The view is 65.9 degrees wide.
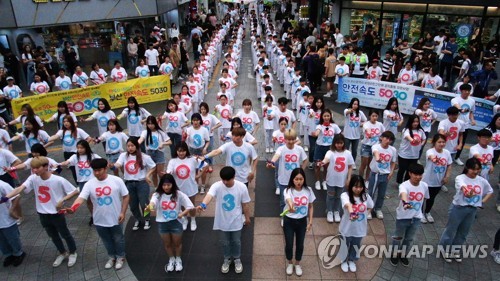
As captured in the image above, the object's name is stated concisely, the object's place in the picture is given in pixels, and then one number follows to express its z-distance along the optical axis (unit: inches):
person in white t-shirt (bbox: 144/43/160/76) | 649.6
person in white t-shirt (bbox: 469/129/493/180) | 268.1
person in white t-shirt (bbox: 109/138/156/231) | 253.7
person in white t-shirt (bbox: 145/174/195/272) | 216.7
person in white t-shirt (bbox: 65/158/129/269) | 218.8
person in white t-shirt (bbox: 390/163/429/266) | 222.2
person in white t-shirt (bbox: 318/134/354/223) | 261.1
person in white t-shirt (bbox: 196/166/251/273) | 213.8
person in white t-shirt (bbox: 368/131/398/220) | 268.1
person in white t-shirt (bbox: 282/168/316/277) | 212.8
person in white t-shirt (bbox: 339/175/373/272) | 215.5
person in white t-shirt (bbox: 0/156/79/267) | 224.8
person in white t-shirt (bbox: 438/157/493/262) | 227.0
